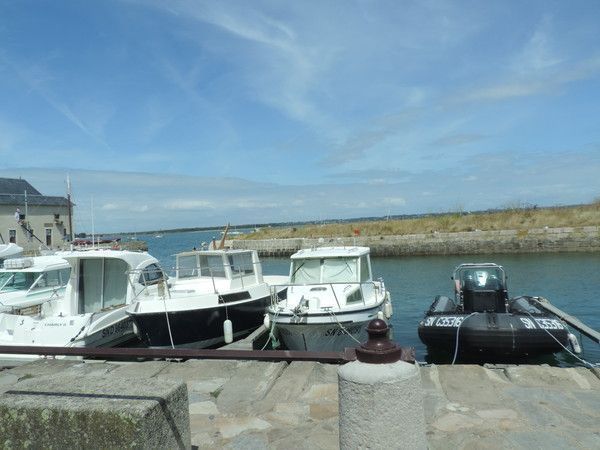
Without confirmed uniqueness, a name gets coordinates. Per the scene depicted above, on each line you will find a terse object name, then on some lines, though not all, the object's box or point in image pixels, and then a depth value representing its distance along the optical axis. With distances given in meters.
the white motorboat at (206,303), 12.85
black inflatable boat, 11.09
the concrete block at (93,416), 3.01
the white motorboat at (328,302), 12.29
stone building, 48.78
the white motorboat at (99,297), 12.27
